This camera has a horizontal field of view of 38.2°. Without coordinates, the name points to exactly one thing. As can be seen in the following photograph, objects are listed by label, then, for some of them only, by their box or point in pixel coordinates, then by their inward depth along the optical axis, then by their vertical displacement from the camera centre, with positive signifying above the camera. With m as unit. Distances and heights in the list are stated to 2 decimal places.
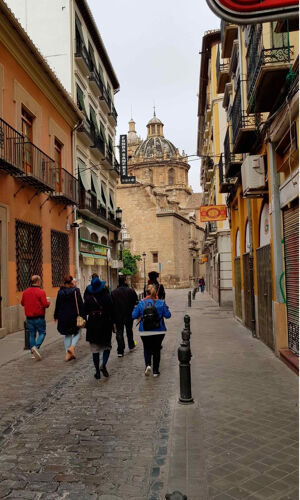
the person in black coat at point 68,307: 8.41 -0.57
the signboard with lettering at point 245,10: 2.60 +1.60
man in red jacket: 8.62 -0.62
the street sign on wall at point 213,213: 18.80 +2.69
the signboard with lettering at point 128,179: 26.67 +6.05
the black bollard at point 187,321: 8.52 -0.95
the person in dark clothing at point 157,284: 9.43 -0.19
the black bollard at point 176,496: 2.58 -1.32
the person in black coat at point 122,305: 9.16 -0.60
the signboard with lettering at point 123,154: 27.33 +7.78
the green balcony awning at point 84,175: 20.10 +4.94
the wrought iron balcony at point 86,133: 19.68 +6.76
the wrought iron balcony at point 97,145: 22.05 +7.07
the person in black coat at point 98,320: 6.91 -0.68
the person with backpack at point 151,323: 6.94 -0.76
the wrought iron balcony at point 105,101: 24.70 +10.23
